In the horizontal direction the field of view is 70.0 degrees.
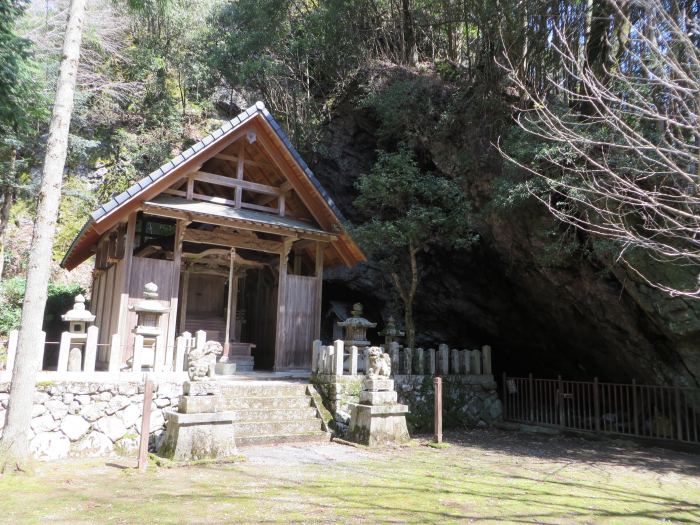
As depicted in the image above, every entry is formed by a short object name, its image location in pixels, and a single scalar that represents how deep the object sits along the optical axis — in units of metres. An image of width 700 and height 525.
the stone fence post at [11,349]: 7.51
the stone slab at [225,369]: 11.67
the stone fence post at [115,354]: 8.88
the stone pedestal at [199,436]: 7.26
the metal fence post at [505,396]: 12.96
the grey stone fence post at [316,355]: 11.06
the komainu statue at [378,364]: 9.34
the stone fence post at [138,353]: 9.18
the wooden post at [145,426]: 6.76
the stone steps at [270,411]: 8.79
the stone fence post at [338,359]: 10.44
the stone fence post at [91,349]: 8.58
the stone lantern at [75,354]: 8.51
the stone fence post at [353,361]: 10.62
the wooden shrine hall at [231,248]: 11.32
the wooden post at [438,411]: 9.27
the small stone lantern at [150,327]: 9.84
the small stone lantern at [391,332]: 12.80
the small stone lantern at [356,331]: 11.71
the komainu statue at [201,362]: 7.60
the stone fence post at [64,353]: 8.47
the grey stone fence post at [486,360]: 12.73
